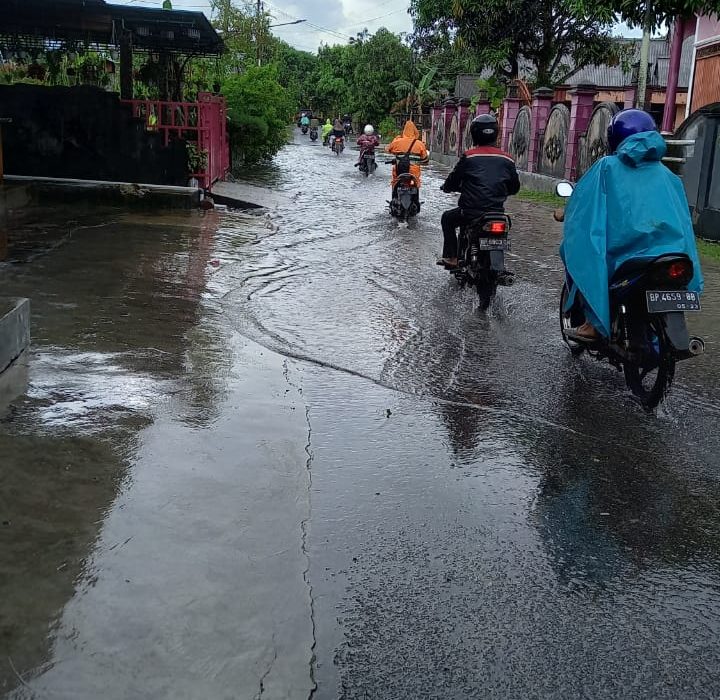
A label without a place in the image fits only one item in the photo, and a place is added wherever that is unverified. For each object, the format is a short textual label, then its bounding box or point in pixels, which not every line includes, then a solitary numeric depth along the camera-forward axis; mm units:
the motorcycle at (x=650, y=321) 4926
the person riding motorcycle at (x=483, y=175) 7918
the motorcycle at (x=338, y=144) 34875
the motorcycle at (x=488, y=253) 7488
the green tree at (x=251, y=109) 19059
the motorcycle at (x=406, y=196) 13281
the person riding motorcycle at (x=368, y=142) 23427
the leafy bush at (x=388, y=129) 49000
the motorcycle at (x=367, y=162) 23703
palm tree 44000
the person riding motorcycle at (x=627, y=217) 5094
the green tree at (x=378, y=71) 48750
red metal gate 13633
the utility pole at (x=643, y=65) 17062
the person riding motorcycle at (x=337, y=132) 35312
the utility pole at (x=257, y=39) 37656
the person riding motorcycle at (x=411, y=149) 13547
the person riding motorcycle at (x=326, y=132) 40688
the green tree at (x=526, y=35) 29812
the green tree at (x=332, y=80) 61406
